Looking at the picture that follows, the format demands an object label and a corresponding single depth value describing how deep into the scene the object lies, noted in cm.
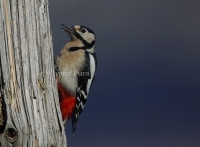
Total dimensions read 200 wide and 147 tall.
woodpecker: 764
